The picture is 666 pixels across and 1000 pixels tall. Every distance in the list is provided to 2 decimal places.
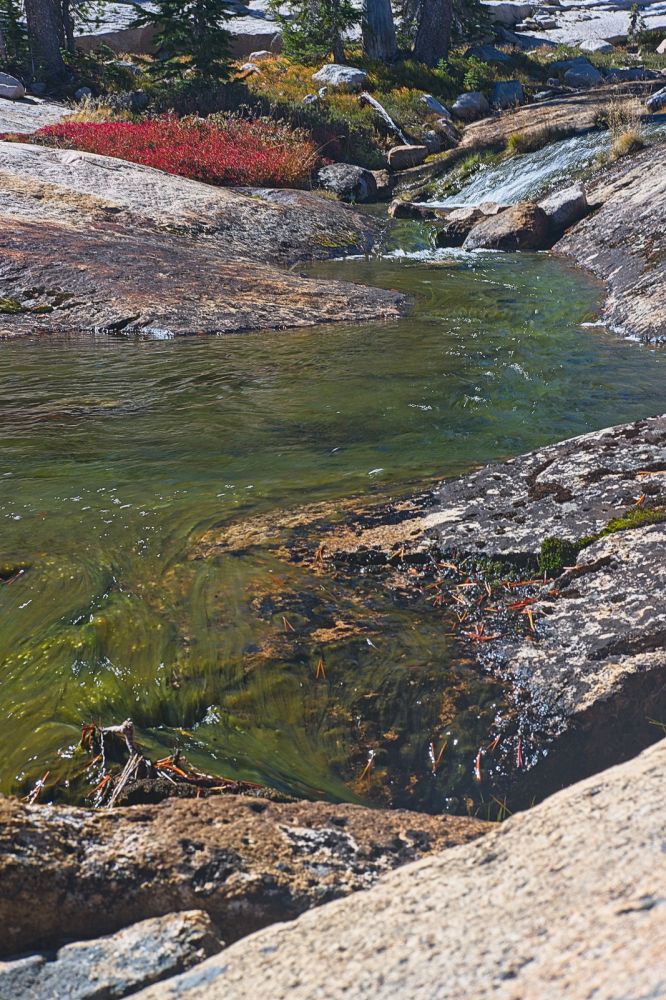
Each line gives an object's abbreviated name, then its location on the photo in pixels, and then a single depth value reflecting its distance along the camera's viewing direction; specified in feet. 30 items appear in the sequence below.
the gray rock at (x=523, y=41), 133.49
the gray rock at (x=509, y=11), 152.56
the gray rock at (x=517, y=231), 51.80
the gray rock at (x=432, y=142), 87.95
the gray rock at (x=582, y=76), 111.14
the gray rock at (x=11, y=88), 87.47
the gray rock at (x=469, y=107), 98.84
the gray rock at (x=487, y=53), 116.67
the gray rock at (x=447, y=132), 89.51
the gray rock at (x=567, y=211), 52.85
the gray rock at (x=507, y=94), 99.45
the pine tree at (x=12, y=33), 101.18
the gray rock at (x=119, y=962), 6.31
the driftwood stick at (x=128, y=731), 10.28
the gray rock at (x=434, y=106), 95.59
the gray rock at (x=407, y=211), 64.49
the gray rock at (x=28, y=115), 71.05
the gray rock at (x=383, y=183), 75.87
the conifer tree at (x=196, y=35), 89.71
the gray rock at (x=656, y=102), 70.49
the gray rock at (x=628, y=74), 104.47
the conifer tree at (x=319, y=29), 106.22
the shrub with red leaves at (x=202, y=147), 65.51
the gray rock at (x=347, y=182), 72.64
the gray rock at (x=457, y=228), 55.93
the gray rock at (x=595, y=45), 135.54
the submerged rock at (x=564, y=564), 11.43
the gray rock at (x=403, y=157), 83.76
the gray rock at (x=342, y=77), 99.96
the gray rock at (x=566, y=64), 117.39
